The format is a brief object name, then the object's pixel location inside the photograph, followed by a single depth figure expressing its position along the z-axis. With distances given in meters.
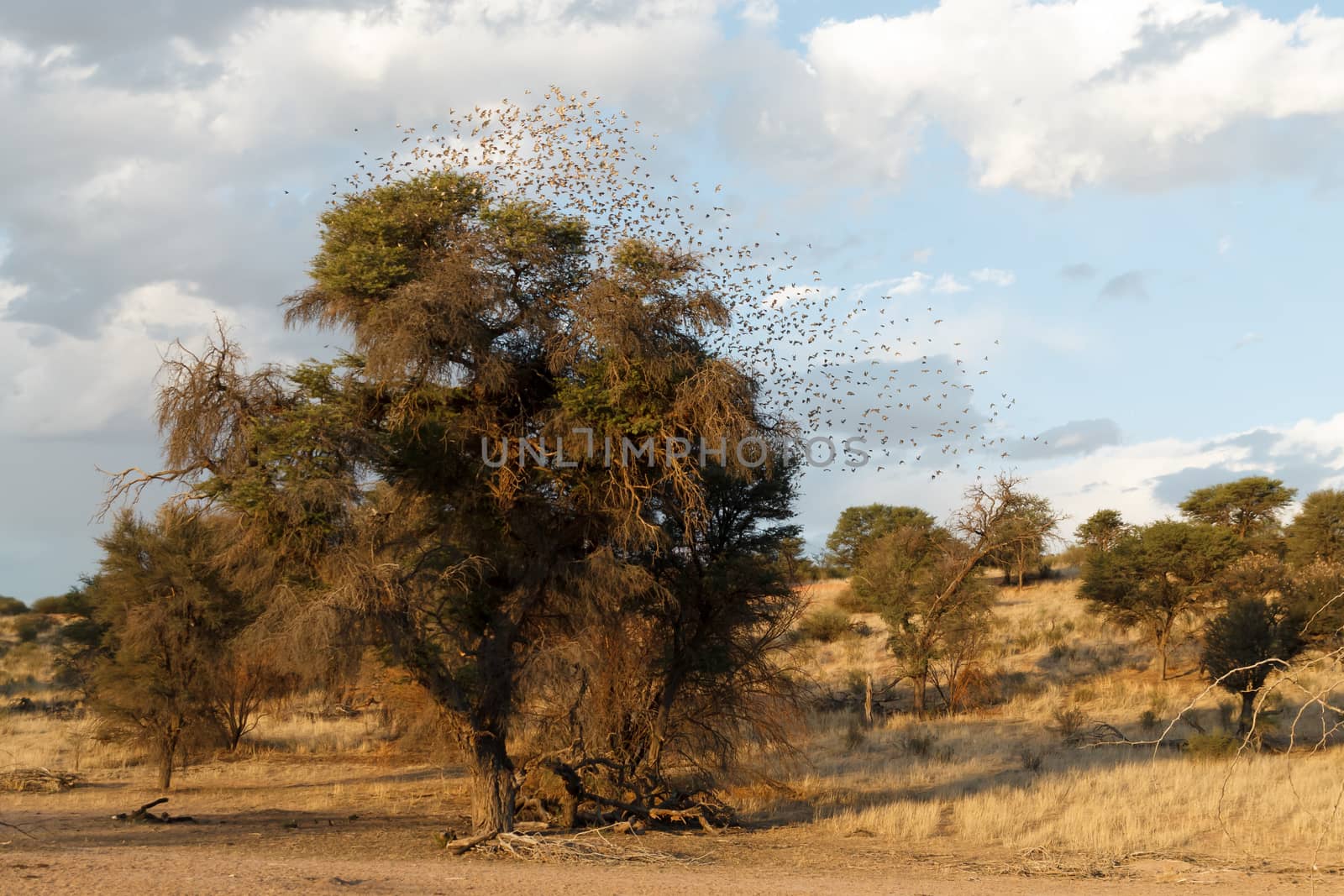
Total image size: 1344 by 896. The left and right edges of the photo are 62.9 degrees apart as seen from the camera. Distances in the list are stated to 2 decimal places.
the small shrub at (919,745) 24.03
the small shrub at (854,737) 25.22
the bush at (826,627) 41.28
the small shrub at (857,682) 32.78
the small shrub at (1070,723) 25.08
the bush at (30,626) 49.75
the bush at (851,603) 45.59
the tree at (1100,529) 47.62
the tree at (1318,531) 40.81
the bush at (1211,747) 20.98
